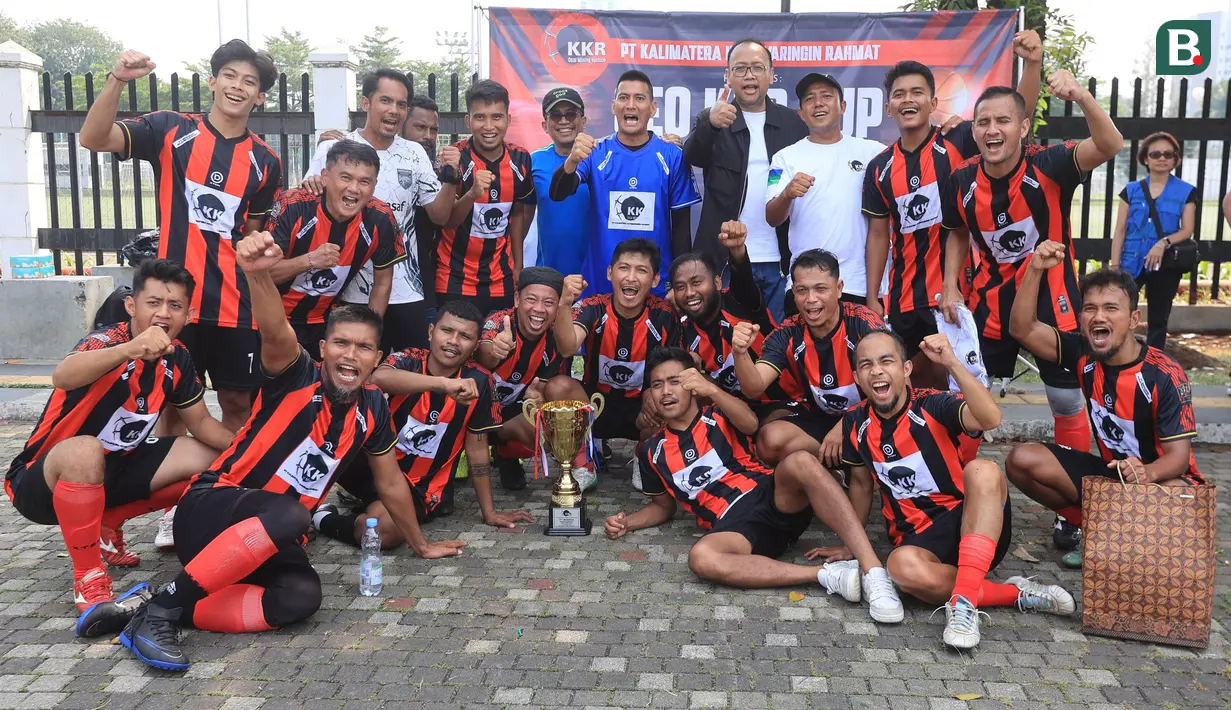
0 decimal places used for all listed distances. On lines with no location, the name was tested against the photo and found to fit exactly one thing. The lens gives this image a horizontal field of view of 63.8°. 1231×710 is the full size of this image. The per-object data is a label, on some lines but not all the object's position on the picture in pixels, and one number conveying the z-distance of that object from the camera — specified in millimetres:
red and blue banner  8086
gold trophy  5207
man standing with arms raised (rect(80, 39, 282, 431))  5172
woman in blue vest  8312
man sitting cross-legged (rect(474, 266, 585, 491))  5496
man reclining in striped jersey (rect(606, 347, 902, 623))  4332
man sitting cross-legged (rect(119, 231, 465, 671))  3807
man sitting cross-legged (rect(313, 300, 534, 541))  4977
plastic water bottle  4324
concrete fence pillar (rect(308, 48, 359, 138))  9141
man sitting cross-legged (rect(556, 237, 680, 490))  5730
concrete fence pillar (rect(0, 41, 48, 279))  9828
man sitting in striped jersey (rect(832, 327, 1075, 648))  3980
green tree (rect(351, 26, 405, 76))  67062
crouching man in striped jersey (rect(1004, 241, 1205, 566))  4270
